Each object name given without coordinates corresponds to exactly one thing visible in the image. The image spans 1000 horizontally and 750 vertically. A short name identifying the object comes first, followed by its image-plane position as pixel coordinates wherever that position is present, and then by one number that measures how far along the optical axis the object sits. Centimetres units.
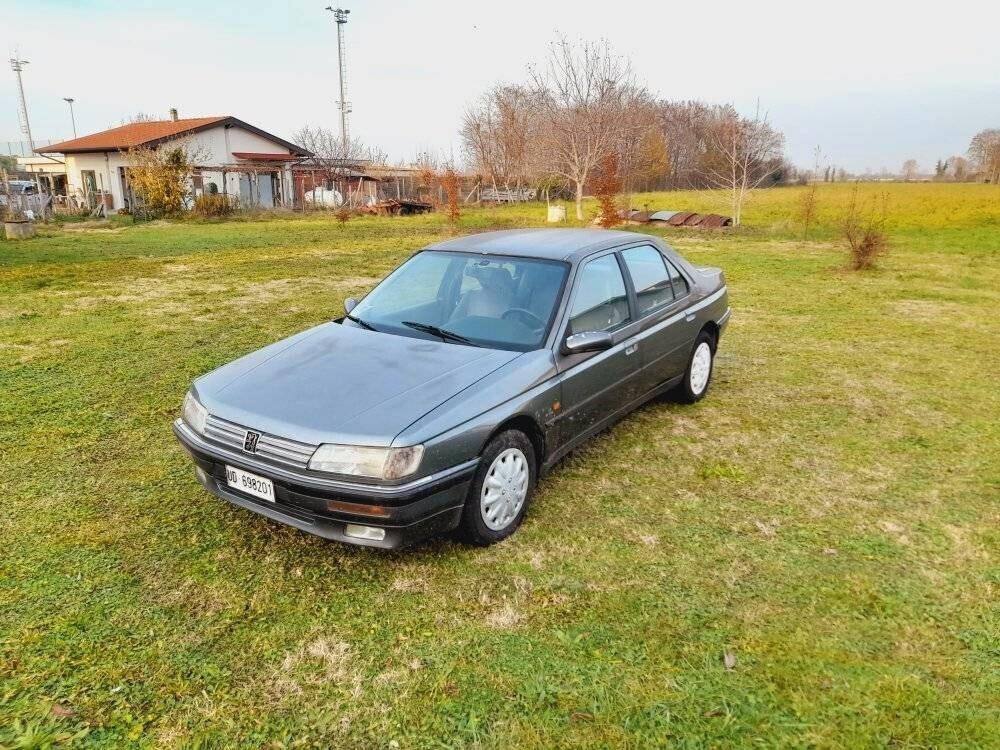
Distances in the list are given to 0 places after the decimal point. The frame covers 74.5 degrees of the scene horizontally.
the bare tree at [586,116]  2523
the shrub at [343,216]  2583
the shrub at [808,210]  2036
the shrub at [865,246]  1266
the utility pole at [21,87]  5141
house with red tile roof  3025
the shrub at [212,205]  2542
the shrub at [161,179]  2489
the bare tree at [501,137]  4528
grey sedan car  286
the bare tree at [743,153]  2286
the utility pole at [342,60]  4594
